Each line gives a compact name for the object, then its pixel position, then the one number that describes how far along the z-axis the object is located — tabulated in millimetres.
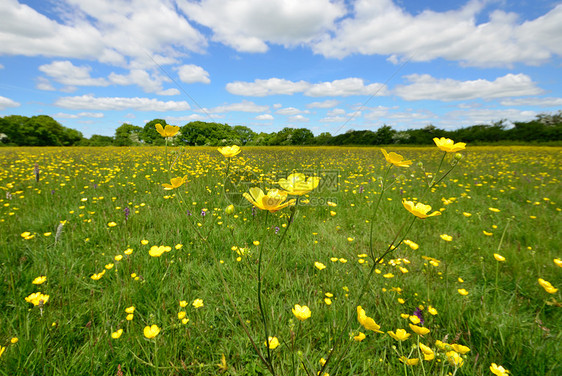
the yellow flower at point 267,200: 144
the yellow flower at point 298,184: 144
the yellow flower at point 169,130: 251
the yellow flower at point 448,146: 204
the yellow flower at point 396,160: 201
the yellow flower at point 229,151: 243
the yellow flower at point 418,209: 159
